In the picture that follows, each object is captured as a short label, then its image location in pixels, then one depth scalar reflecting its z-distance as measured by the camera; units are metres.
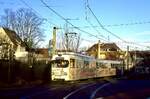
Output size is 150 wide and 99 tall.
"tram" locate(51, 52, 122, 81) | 20.38
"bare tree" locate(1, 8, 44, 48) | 37.81
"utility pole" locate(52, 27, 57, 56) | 22.51
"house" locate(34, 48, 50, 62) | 44.03
